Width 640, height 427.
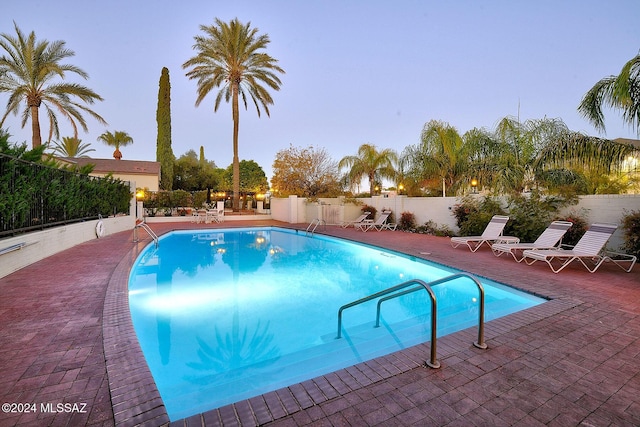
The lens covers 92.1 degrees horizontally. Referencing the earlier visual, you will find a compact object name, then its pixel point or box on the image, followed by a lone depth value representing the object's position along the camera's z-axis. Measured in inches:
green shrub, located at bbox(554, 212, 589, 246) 329.7
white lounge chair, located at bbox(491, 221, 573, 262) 303.7
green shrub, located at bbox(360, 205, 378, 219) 666.8
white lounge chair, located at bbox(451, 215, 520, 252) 368.5
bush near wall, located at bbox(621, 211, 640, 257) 276.4
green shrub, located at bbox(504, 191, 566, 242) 366.0
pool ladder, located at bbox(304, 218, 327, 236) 581.9
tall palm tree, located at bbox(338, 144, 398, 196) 981.8
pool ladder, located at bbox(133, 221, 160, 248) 420.8
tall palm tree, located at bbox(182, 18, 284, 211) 748.7
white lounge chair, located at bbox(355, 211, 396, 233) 596.7
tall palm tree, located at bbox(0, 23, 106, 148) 538.9
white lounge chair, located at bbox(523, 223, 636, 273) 259.0
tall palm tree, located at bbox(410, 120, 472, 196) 624.1
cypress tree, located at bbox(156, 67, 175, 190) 1154.0
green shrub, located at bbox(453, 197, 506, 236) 429.9
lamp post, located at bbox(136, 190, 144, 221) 694.8
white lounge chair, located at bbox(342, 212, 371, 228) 621.4
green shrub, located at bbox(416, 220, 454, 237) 506.2
